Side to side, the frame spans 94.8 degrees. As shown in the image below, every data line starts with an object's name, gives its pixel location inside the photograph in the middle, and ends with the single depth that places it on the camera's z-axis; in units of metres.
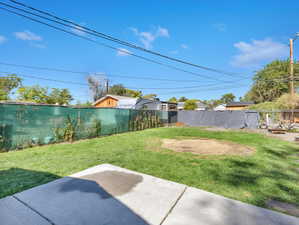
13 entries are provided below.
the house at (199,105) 31.30
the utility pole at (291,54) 9.87
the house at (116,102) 15.97
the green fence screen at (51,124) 4.21
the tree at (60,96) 17.67
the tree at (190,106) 24.00
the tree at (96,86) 26.94
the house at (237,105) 27.06
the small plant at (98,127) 6.64
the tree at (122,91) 30.76
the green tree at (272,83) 23.78
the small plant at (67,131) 5.29
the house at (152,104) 15.74
